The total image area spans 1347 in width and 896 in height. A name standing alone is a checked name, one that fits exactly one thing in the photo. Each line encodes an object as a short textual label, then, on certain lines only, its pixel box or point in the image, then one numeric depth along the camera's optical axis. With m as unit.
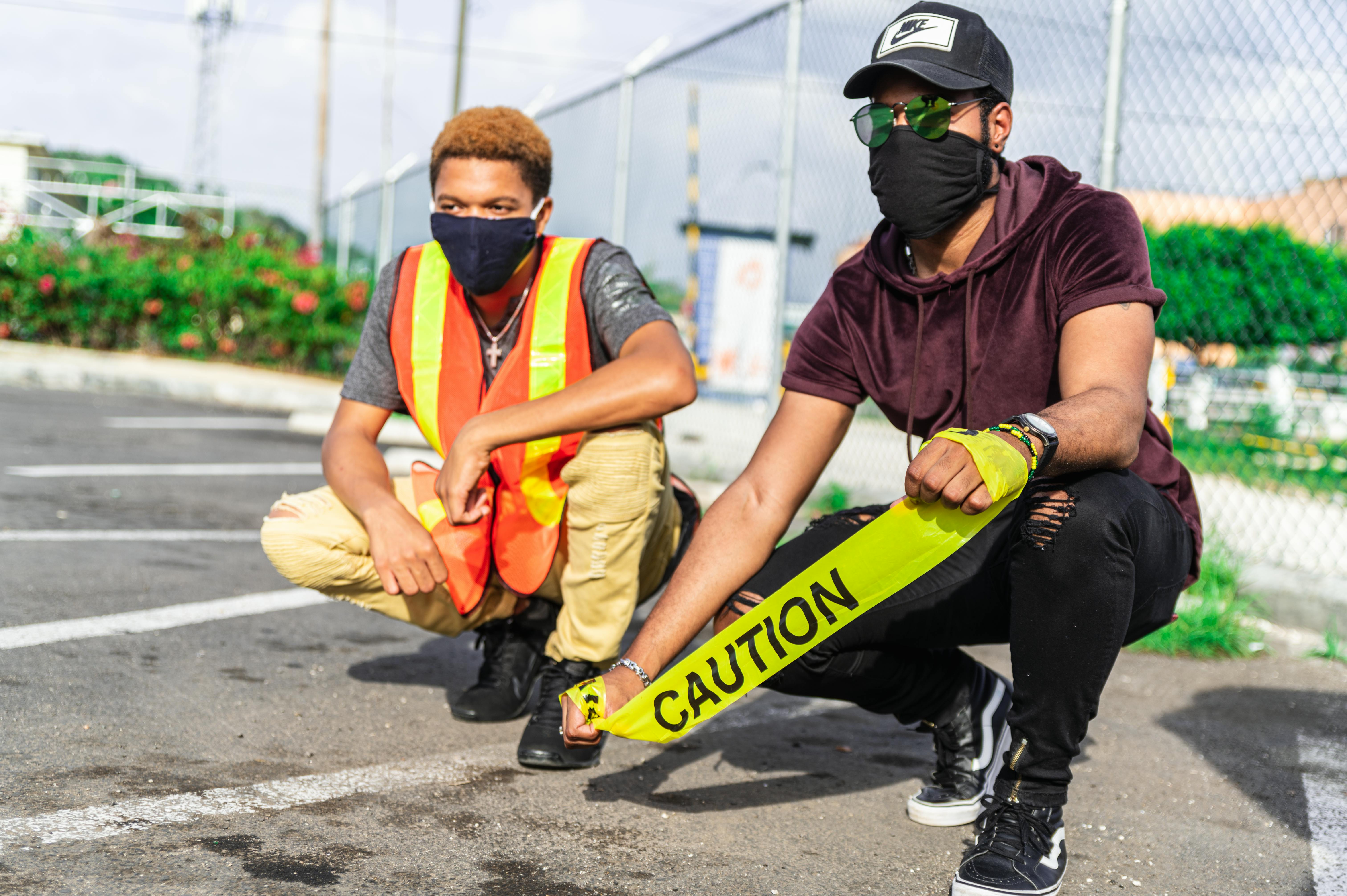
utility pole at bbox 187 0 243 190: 39.50
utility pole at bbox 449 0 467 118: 17.50
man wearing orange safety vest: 2.78
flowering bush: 14.33
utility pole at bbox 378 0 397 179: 41.81
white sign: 6.93
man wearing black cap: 2.05
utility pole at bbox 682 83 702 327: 7.42
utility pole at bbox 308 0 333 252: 30.09
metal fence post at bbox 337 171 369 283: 17.84
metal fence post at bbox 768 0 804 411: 6.23
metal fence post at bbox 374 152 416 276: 14.30
